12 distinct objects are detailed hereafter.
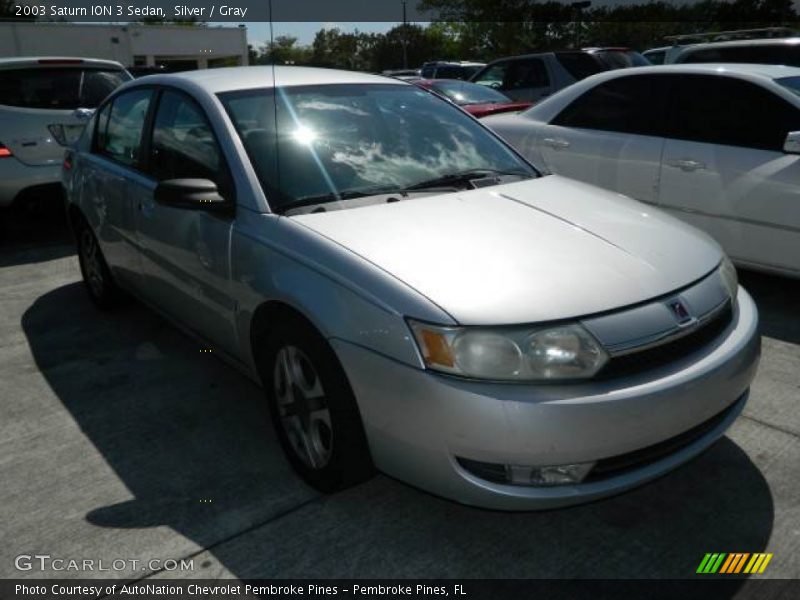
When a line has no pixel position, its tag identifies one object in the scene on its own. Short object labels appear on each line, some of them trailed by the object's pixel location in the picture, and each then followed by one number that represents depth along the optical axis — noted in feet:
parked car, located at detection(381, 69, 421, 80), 73.65
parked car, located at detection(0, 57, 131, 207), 21.01
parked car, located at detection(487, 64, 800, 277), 14.67
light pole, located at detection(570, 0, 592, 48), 193.16
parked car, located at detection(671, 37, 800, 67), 25.89
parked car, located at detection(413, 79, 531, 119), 30.15
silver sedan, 7.18
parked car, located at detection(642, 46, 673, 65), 56.65
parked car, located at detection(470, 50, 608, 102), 37.88
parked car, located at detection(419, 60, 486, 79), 65.72
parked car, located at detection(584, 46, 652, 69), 37.29
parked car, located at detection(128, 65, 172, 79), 56.72
